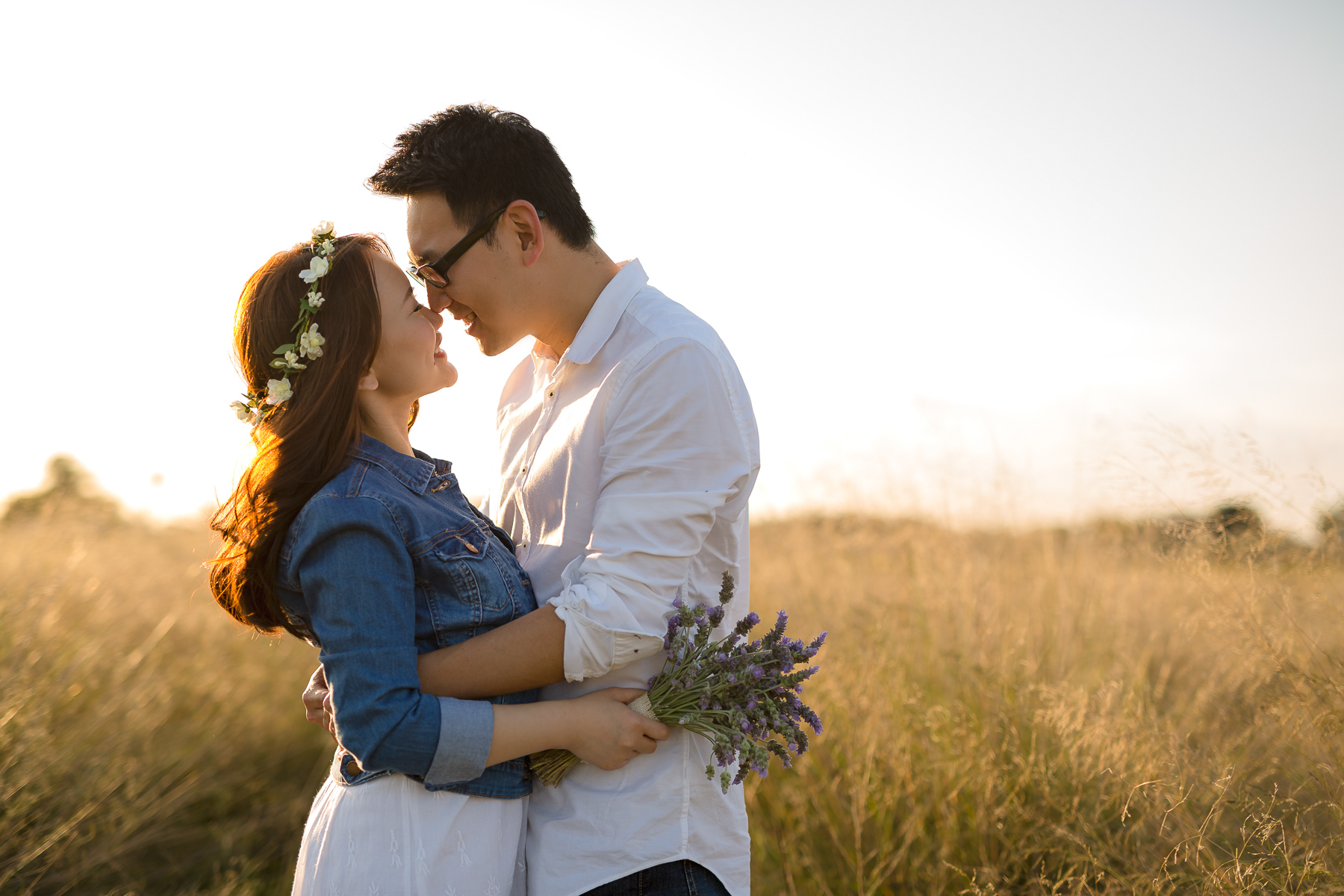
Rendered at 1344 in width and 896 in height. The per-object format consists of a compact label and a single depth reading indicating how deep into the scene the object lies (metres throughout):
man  1.61
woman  1.51
